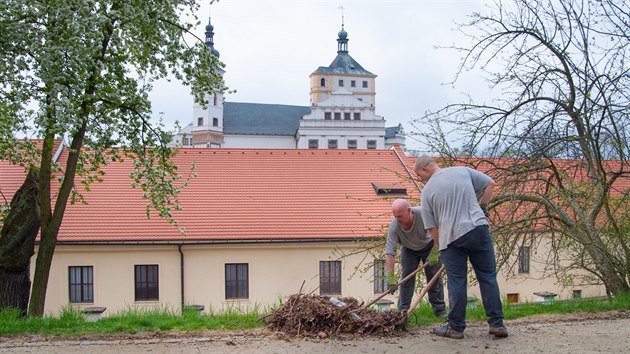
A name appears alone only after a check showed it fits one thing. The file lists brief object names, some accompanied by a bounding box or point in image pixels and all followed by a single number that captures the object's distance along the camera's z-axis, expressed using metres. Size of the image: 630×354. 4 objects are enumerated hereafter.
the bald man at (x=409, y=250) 6.03
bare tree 8.20
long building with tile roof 21.00
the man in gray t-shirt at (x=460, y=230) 4.99
